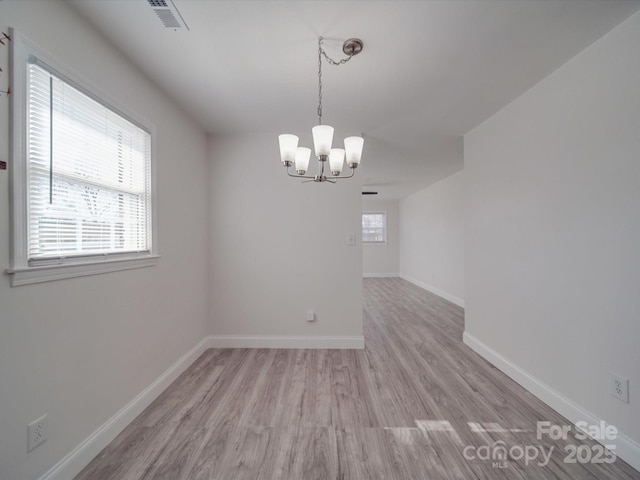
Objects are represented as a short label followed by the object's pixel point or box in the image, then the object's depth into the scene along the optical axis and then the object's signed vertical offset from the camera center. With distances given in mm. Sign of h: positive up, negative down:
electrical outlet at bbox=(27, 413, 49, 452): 1167 -885
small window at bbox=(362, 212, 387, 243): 8352 +471
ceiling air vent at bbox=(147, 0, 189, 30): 1348 +1245
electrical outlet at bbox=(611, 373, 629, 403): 1479 -854
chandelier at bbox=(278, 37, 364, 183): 1572 +608
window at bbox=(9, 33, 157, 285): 1147 +340
